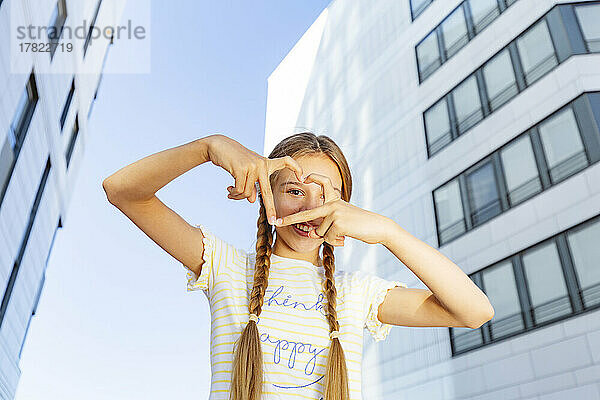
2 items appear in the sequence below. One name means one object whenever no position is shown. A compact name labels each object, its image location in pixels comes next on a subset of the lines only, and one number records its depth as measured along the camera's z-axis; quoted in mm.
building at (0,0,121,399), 7844
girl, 1573
